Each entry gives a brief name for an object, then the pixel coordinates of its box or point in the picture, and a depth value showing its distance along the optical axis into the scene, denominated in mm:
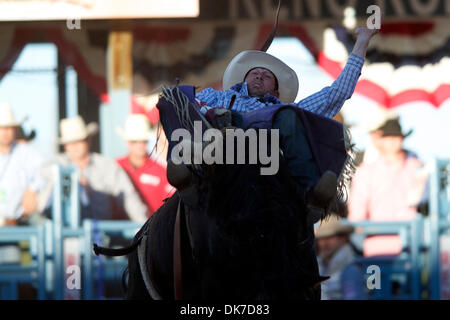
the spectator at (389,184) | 15008
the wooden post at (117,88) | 15242
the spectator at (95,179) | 15172
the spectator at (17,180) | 15211
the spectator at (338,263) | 14258
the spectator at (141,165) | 15180
